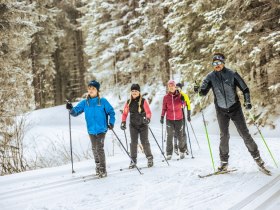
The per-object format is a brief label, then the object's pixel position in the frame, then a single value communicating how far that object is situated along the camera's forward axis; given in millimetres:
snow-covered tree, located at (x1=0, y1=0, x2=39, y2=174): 11984
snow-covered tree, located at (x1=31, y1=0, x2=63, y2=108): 27219
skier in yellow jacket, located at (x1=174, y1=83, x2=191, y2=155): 9414
